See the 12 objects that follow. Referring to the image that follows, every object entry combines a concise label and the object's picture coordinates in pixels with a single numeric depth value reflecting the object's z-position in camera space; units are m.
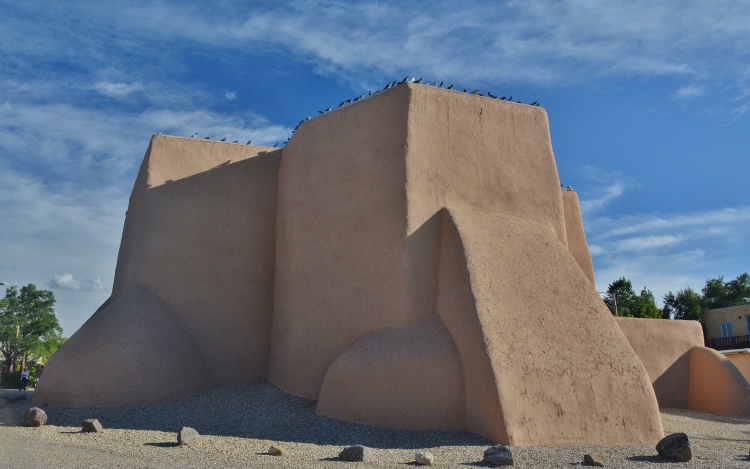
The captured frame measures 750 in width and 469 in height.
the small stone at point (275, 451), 8.34
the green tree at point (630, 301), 30.94
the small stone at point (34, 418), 10.24
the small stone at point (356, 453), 8.05
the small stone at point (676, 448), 8.38
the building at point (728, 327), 26.50
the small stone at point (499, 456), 7.79
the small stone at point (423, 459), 7.79
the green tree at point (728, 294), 33.91
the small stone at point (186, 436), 8.75
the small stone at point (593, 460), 7.91
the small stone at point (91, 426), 9.77
